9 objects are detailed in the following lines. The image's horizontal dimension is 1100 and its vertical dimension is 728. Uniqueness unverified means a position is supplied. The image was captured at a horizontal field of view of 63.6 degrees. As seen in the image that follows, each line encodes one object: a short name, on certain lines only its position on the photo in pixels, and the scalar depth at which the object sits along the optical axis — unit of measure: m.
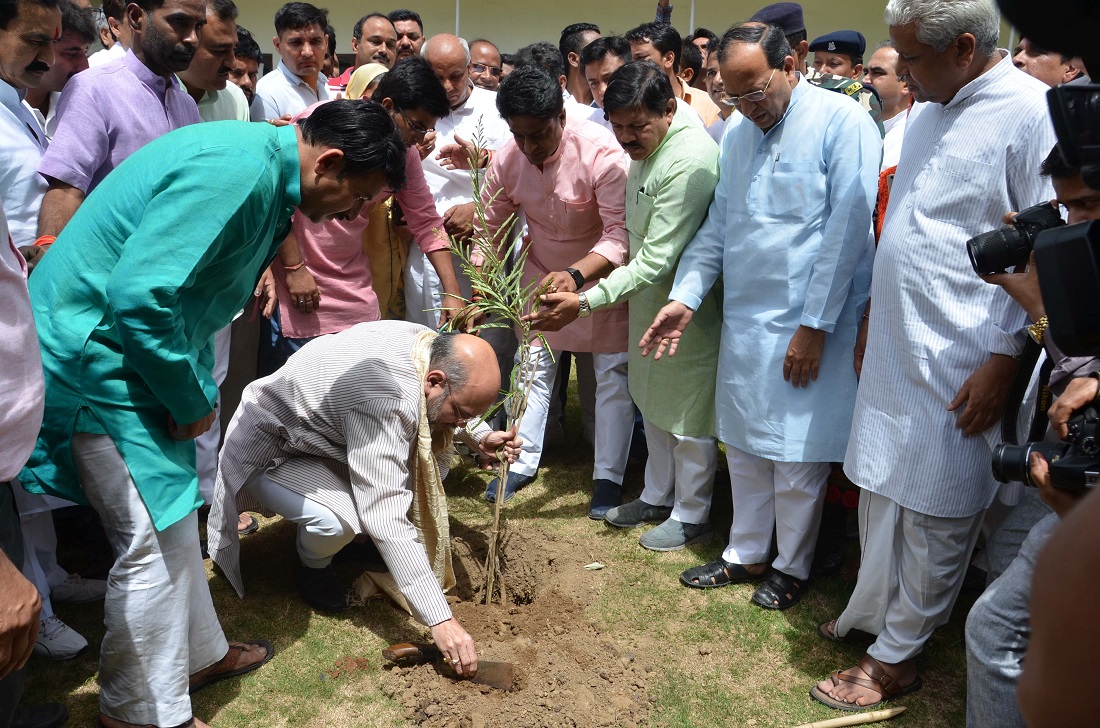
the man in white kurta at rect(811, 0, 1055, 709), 2.68
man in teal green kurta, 2.39
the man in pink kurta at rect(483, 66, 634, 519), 4.10
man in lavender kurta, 3.35
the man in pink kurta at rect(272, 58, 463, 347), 4.44
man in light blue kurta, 3.33
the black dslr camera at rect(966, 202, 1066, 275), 2.30
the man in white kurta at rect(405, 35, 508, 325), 4.91
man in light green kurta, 3.82
